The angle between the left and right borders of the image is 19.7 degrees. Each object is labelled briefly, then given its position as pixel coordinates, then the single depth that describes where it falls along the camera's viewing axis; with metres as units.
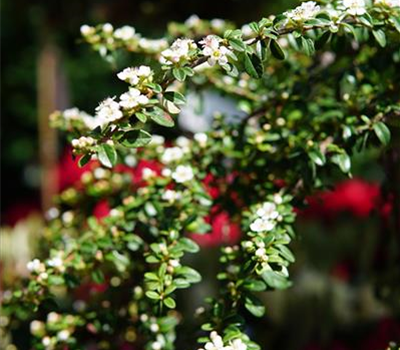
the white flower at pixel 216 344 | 0.41
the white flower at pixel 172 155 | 0.50
